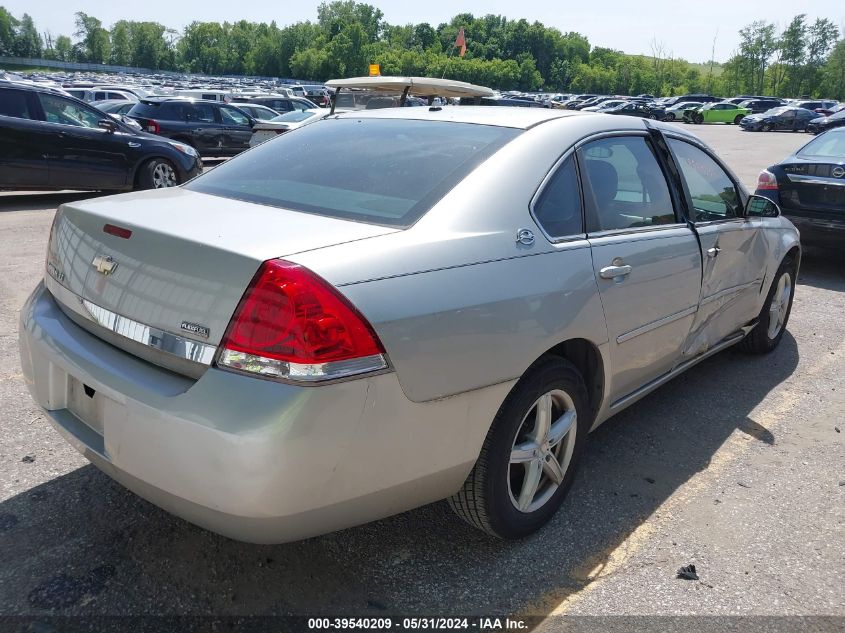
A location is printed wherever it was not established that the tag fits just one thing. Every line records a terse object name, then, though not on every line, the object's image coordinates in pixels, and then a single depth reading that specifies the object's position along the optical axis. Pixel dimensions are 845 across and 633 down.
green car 49.06
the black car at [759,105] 51.09
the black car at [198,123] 16.12
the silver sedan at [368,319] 2.00
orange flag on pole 16.42
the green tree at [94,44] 153.12
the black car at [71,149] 9.98
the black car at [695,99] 60.46
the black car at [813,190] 7.21
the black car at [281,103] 22.61
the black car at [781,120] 42.03
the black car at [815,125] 41.92
